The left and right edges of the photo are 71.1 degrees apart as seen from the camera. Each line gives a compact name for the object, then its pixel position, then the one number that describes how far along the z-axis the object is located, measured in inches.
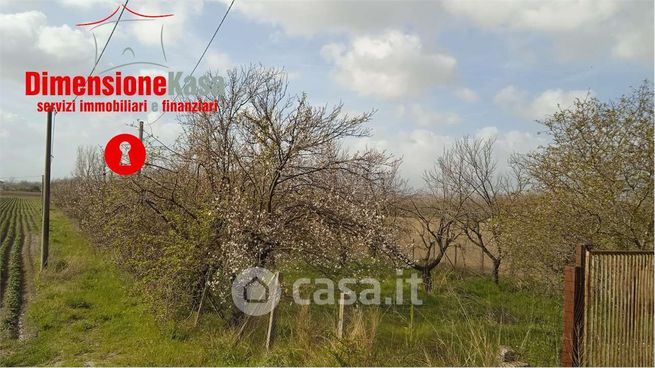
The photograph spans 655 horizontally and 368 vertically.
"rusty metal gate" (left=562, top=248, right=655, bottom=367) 191.8
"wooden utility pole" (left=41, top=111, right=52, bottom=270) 566.4
